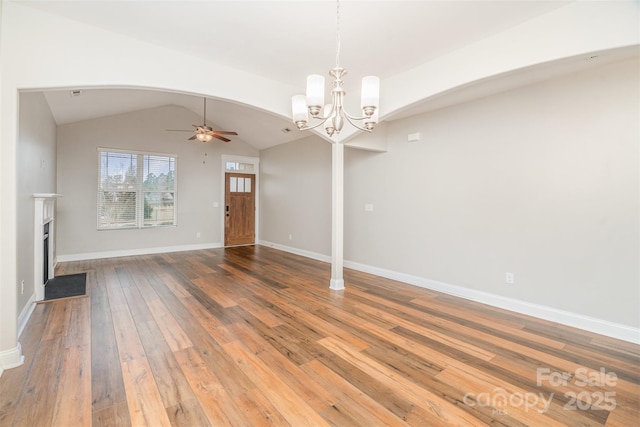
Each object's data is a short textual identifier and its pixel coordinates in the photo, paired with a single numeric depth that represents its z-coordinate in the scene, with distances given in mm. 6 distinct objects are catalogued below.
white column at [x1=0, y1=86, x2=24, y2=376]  2273
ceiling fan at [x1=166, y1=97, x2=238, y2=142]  5746
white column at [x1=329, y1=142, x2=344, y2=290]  4570
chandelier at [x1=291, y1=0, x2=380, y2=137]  2344
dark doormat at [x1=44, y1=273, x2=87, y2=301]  4121
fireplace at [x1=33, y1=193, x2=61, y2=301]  3875
